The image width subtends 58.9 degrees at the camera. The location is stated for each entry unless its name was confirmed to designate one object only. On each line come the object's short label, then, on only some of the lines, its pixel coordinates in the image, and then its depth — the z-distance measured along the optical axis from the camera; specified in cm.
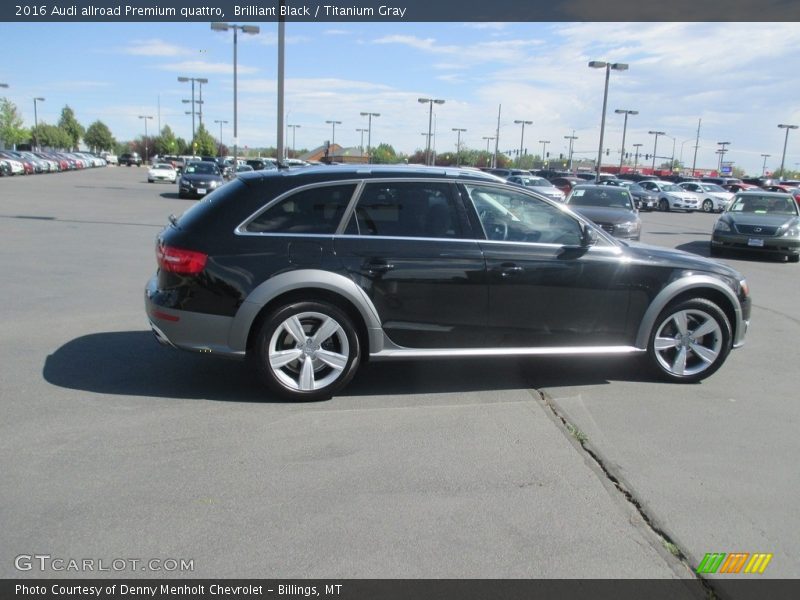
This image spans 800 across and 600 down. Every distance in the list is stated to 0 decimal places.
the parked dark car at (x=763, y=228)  1630
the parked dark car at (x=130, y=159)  9800
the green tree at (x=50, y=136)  10906
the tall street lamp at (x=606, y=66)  4194
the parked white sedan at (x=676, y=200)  3762
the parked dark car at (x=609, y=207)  1584
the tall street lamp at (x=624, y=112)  6259
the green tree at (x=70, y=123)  12338
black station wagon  518
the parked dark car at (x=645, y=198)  3681
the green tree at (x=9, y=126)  10075
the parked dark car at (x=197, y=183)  3014
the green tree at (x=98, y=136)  13188
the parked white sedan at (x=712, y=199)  3925
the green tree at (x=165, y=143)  12625
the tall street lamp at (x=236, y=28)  2835
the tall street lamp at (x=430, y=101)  5892
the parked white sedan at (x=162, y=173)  4608
